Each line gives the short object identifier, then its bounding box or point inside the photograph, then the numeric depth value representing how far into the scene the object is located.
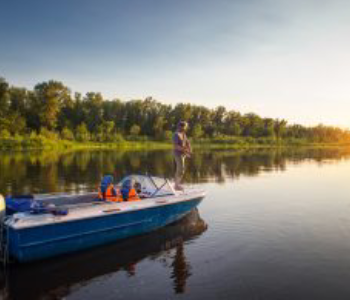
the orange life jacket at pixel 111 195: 10.59
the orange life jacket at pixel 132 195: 10.64
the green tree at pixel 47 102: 77.50
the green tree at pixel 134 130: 89.63
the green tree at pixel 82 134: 74.62
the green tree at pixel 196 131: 99.88
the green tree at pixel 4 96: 70.75
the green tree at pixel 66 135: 70.94
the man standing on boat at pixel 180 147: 12.16
